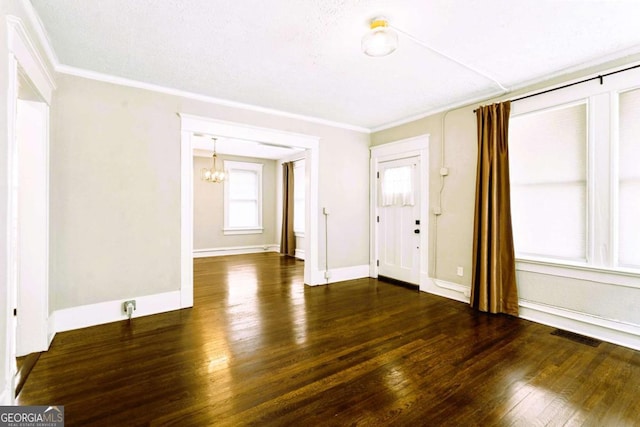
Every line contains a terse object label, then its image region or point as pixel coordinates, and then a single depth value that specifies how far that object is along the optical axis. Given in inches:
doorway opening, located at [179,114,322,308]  146.1
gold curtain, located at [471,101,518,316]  136.5
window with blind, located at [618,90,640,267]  106.7
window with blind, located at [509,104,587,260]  120.7
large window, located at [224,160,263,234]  313.7
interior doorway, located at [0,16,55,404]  99.1
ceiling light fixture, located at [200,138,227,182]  262.7
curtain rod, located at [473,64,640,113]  107.9
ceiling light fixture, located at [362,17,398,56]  88.0
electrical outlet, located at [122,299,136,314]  129.7
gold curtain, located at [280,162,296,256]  311.4
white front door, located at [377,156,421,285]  185.2
